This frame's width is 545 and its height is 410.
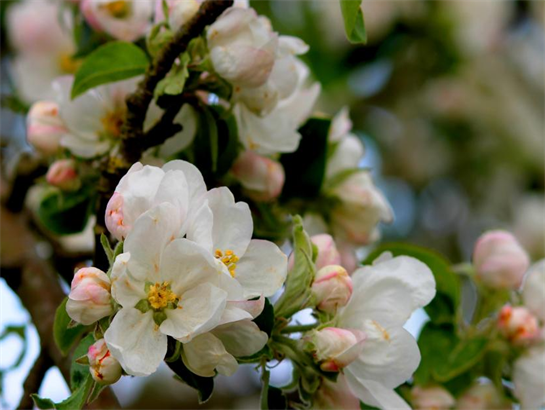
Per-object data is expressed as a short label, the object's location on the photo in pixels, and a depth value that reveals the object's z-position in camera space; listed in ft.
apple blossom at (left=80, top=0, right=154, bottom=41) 3.07
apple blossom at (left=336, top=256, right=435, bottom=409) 2.87
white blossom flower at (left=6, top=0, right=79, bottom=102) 3.57
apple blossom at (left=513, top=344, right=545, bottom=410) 3.05
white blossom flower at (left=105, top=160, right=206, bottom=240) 2.74
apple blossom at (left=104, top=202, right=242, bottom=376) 2.71
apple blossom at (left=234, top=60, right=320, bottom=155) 3.03
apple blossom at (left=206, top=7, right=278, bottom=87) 2.90
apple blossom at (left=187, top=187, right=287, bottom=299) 2.80
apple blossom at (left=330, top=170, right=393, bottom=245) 3.21
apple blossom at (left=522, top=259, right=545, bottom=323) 3.09
